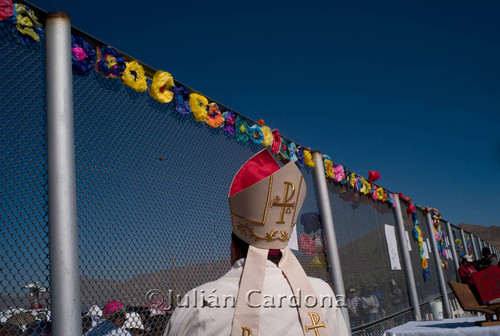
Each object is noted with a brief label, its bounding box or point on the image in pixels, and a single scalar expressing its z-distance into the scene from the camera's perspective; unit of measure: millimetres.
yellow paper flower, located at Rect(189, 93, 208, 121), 3438
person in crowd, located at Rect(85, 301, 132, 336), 2408
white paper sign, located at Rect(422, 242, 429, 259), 8934
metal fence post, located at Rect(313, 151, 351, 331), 4746
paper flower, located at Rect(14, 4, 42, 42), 2295
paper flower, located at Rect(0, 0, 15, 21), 2219
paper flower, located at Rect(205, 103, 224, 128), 3596
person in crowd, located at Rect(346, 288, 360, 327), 5031
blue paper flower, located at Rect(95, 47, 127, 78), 2730
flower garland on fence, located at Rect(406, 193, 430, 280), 8609
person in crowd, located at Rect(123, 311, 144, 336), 2584
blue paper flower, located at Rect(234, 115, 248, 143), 3934
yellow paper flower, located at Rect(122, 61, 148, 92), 2908
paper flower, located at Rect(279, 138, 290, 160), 4590
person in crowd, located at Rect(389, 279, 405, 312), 6503
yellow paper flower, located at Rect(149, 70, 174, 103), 3111
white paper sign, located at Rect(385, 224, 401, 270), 6930
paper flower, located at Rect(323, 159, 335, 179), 5416
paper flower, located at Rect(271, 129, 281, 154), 4448
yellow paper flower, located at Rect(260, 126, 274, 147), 4297
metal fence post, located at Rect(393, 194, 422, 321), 7039
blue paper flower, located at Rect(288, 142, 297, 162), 4703
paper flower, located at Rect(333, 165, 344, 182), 5684
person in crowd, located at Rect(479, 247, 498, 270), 9992
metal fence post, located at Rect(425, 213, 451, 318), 8977
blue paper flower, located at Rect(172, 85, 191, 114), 3311
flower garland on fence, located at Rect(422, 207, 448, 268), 10397
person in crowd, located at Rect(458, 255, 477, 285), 9236
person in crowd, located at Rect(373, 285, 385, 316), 5961
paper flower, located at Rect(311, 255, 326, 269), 4691
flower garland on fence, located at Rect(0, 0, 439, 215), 2336
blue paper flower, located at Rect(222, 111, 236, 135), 3809
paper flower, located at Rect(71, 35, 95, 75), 2547
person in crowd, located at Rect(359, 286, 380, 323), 5396
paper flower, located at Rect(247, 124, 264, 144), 4109
